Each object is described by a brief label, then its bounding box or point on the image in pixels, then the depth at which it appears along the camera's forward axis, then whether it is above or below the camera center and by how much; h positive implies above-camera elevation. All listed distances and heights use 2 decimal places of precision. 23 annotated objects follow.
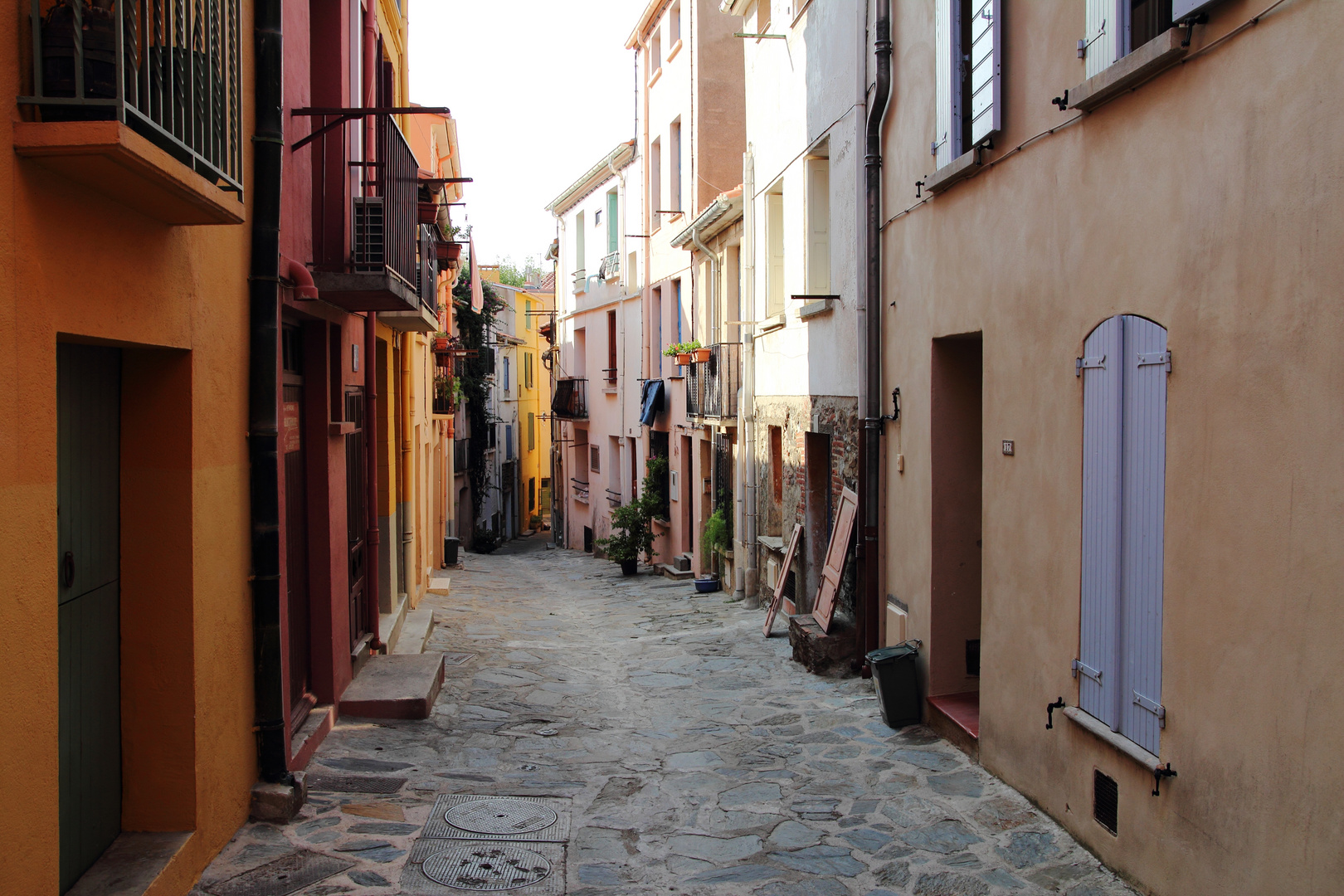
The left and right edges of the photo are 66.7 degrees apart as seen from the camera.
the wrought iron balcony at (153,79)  2.99 +1.16
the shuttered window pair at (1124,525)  4.61 -0.48
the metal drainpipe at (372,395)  9.02 +0.29
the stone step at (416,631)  9.98 -2.13
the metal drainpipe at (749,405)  14.01 +0.30
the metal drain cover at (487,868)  4.98 -2.22
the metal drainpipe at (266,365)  5.30 +0.33
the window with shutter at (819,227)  10.88 +2.13
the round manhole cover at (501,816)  5.69 -2.24
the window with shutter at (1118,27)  4.78 +1.91
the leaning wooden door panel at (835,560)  9.44 -1.27
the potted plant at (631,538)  19.81 -2.19
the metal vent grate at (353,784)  5.96 -2.12
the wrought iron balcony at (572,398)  28.12 +0.78
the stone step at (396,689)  7.39 -1.97
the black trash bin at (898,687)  7.61 -1.96
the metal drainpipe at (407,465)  12.21 -0.47
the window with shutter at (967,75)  6.15 +2.25
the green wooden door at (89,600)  3.85 -0.68
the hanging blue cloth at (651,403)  20.48 +0.47
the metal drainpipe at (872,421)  8.73 +0.03
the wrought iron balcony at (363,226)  6.81 +1.42
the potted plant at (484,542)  31.50 -3.57
